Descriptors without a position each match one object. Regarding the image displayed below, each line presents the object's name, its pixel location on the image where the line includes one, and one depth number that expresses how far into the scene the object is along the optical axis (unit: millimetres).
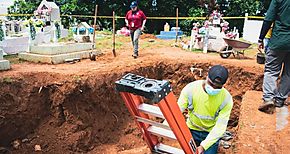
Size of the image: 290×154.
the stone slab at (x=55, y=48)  8070
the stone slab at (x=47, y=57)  7816
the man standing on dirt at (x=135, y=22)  8570
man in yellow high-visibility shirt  2861
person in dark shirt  3945
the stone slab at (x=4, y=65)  6645
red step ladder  2346
